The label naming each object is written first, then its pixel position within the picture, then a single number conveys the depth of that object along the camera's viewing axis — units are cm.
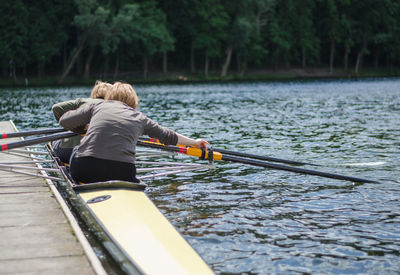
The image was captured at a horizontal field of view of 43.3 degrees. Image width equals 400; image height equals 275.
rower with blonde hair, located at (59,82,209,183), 612
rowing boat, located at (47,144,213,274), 458
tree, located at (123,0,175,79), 6888
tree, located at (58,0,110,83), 6059
